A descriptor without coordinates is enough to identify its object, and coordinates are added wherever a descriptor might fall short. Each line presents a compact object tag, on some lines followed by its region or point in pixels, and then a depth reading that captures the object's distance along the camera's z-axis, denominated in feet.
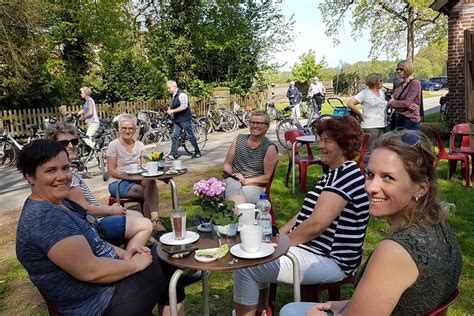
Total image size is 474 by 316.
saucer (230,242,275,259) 6.63
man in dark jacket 29.84
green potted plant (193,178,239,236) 7.17
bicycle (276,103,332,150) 36.44
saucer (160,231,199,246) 7.34
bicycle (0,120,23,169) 31.04
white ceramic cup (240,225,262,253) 6.66
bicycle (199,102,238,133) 47.20
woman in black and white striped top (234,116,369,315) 7.64
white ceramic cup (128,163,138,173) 14.93
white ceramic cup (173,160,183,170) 15.03
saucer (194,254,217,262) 6.59
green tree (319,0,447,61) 69.26
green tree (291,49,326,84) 90.27
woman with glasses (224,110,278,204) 13.89
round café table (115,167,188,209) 13.92
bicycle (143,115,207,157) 37.09
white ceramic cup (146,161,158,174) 14.23
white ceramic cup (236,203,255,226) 7.68
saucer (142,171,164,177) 14.08
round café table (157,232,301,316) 6.41
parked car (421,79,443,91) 142.86
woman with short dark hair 6.12
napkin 6.70
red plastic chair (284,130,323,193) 20.29
